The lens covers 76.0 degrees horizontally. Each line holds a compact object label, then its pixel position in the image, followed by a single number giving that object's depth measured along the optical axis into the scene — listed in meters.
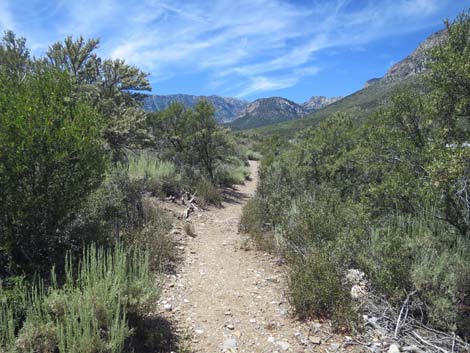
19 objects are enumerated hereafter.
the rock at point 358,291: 4.21
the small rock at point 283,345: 3.60
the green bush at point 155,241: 5.44
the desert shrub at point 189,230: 7.48
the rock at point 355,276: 4.52
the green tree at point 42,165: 3.75
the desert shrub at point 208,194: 10.55
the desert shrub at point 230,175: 14.83
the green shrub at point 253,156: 28.41
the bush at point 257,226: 6.61
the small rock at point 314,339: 3.64
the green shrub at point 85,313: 2.84
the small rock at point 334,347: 3.52
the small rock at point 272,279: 5.34
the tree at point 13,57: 10.59
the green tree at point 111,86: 9.07
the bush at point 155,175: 9.03
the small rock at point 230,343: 3.62
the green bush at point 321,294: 3.86
